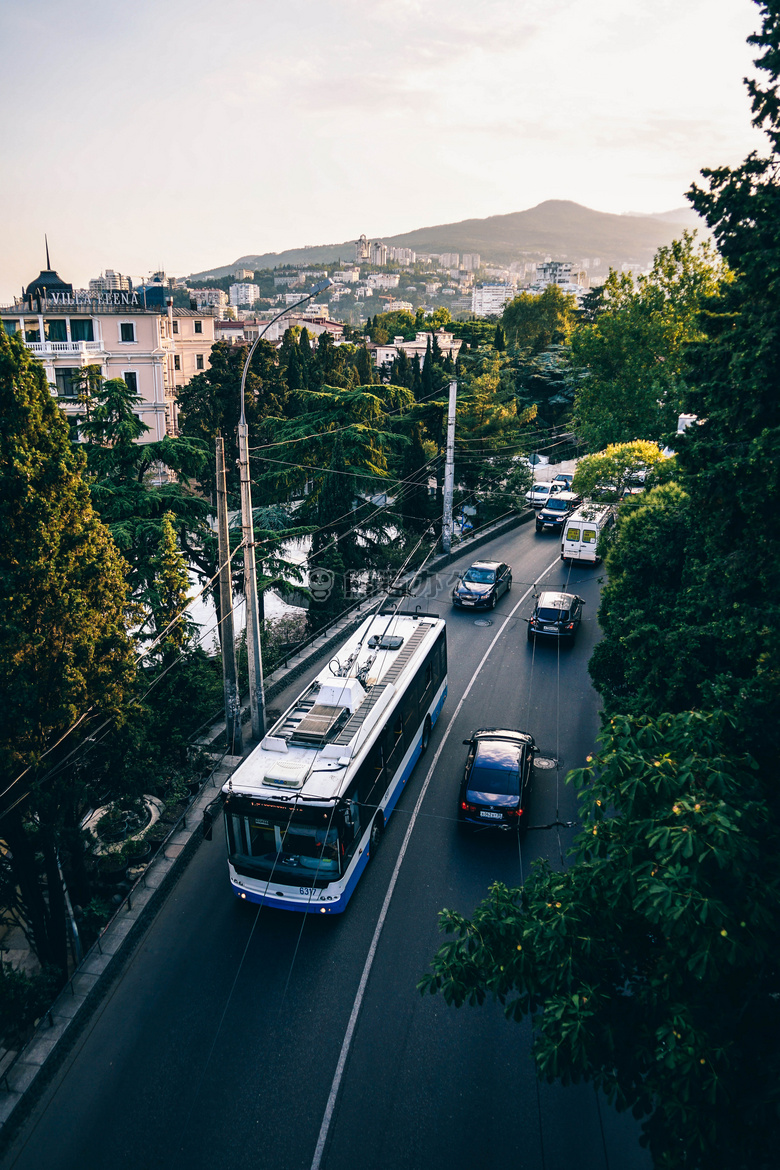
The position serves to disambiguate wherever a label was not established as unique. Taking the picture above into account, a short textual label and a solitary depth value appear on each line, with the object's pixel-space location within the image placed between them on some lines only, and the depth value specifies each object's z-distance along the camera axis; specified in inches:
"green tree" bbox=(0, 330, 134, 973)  382.6
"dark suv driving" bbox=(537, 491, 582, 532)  1462.1
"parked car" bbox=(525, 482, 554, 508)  1664.0
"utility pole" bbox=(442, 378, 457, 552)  1184.8
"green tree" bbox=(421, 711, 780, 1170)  219.9
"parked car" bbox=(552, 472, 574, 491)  1689.5
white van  1178.0
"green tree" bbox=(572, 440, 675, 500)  985.5
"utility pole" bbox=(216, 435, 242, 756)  530.9
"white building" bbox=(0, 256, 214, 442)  1497.3
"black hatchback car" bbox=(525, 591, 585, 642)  903.1
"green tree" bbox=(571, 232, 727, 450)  1321.4
